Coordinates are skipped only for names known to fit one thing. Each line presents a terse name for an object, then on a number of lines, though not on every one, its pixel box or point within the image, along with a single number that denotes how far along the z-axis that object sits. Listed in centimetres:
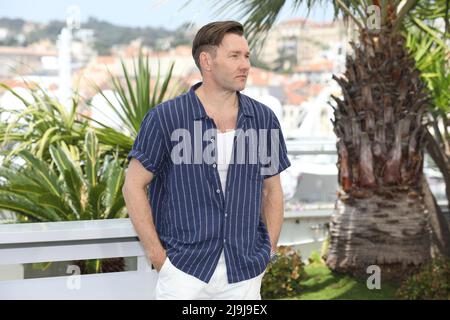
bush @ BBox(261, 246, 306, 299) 721
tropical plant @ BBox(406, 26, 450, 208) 827
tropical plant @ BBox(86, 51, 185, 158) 598
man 251
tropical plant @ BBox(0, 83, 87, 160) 611
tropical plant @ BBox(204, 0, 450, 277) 704
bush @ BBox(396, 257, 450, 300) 677
